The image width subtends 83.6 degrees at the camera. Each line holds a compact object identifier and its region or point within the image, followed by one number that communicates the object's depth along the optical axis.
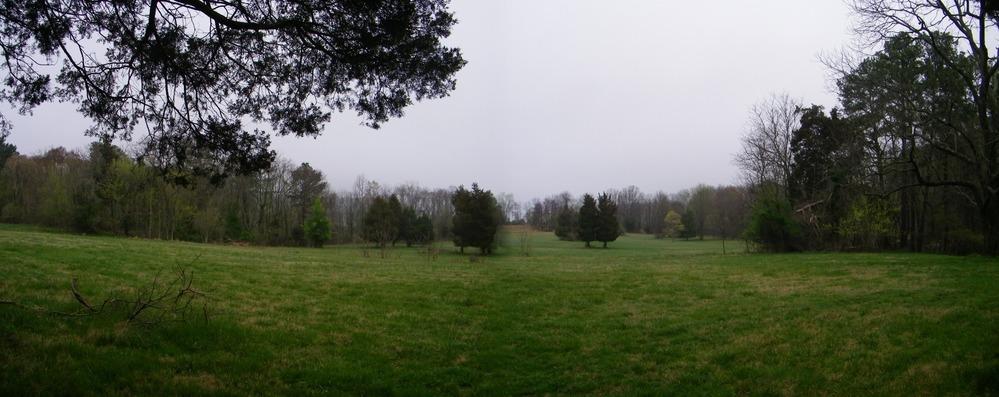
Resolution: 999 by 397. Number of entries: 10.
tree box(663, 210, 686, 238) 79.50
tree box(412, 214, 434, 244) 39.50
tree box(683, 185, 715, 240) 78.25
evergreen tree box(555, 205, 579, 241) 59.48
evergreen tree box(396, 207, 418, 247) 48.58
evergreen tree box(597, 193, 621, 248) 58.03
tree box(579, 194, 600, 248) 58.25
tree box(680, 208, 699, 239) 77.88
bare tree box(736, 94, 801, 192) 40.88
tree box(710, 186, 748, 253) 67.56
